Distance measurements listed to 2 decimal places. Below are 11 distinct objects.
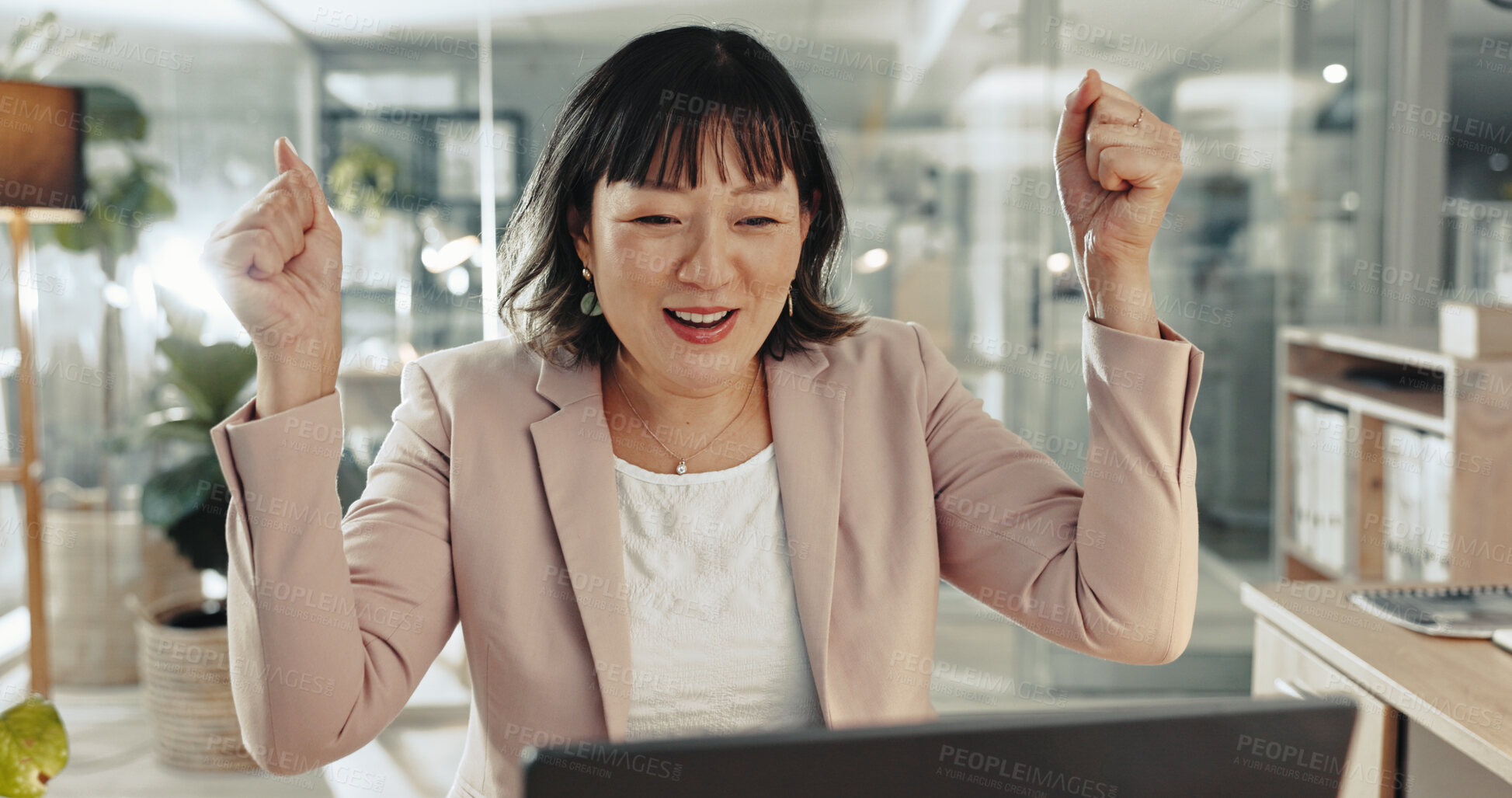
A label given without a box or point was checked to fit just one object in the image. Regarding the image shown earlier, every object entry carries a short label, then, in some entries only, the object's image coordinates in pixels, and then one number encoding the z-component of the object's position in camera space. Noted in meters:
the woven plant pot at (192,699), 2.80
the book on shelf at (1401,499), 2.39
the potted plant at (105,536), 3.34
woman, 1.08
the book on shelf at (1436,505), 2.23
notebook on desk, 1.33
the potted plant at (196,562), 2.81
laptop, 0.49
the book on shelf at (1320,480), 2.74
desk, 1.08
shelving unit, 2.13
